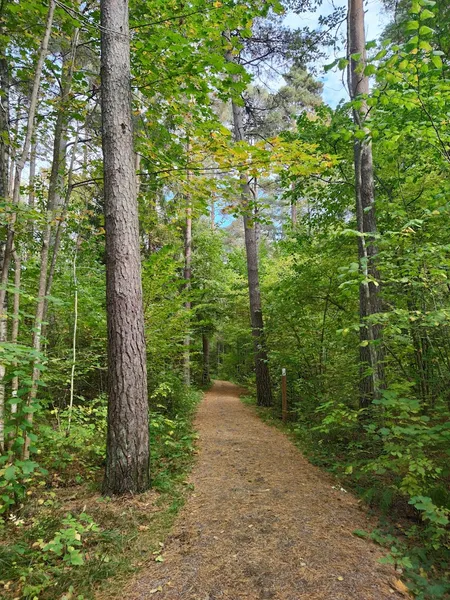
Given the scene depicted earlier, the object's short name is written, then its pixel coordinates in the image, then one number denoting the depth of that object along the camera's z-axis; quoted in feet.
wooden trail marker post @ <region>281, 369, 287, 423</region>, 22.74
